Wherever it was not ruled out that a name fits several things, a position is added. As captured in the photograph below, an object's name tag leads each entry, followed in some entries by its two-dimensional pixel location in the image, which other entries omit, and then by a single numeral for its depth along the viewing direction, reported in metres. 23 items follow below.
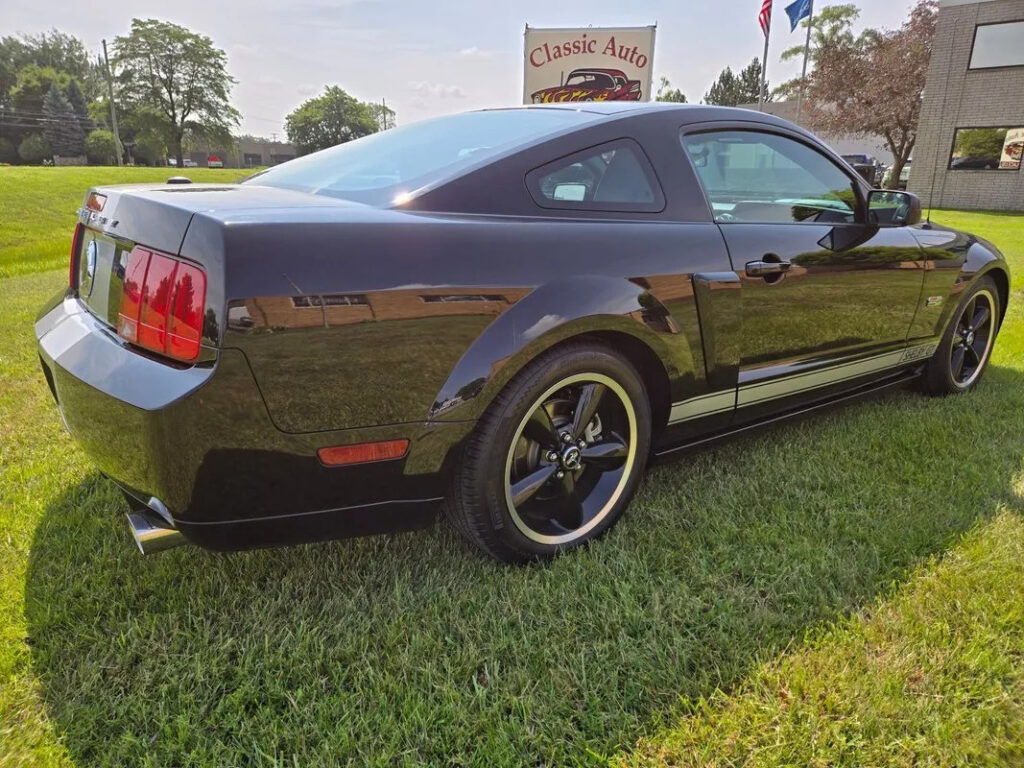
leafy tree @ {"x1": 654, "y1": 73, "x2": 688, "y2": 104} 64.68
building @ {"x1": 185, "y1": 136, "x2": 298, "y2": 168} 81.75
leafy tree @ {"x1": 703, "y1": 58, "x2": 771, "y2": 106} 75.26
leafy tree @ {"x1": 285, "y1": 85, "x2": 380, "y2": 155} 87.75
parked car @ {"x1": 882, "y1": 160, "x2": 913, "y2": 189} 27.62
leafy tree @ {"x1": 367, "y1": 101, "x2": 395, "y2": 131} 94.06
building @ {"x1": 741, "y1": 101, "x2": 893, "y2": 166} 35.75
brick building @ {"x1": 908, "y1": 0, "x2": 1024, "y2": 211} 19.62
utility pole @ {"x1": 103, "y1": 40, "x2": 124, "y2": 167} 46.13
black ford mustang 1.55
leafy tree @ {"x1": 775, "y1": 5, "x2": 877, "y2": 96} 28.20
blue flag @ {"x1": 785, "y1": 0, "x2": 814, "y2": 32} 18.33
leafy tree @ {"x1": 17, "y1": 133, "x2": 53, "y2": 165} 66.94
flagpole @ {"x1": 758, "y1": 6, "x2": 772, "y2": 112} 16.76
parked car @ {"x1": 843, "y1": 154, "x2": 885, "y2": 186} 29.96
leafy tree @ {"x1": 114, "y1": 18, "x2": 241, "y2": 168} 53.72
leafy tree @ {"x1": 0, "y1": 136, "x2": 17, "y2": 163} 68.54
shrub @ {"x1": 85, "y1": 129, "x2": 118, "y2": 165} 63.72
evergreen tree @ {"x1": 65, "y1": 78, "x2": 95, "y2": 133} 71.19
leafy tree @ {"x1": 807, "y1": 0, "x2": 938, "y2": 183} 24.81
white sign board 15.14
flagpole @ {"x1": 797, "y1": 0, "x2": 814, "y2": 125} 28.39
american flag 16.62
